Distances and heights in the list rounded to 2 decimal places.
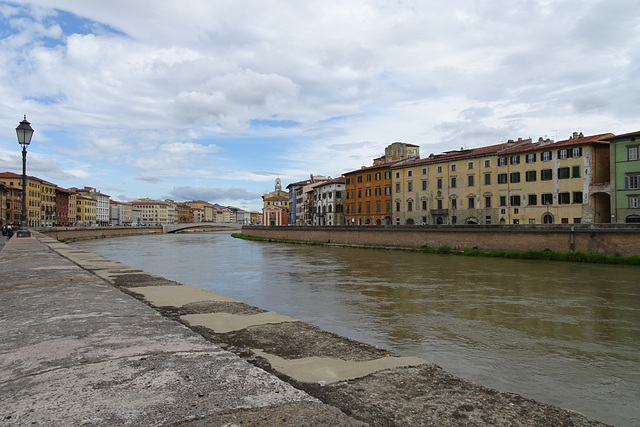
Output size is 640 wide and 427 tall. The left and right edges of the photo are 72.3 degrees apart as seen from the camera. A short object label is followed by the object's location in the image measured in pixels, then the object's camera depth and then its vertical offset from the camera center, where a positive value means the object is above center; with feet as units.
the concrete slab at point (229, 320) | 15.93 -3.88
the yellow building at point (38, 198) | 291.79 +18.48
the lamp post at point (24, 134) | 53.36 +11.09
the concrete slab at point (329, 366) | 10.37 -3.76
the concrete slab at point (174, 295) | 20.90 -3.90
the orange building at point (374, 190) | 188.55 +14.00
